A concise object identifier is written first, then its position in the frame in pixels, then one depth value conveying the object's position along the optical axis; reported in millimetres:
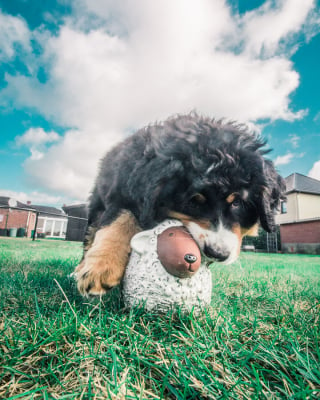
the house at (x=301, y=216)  21094
